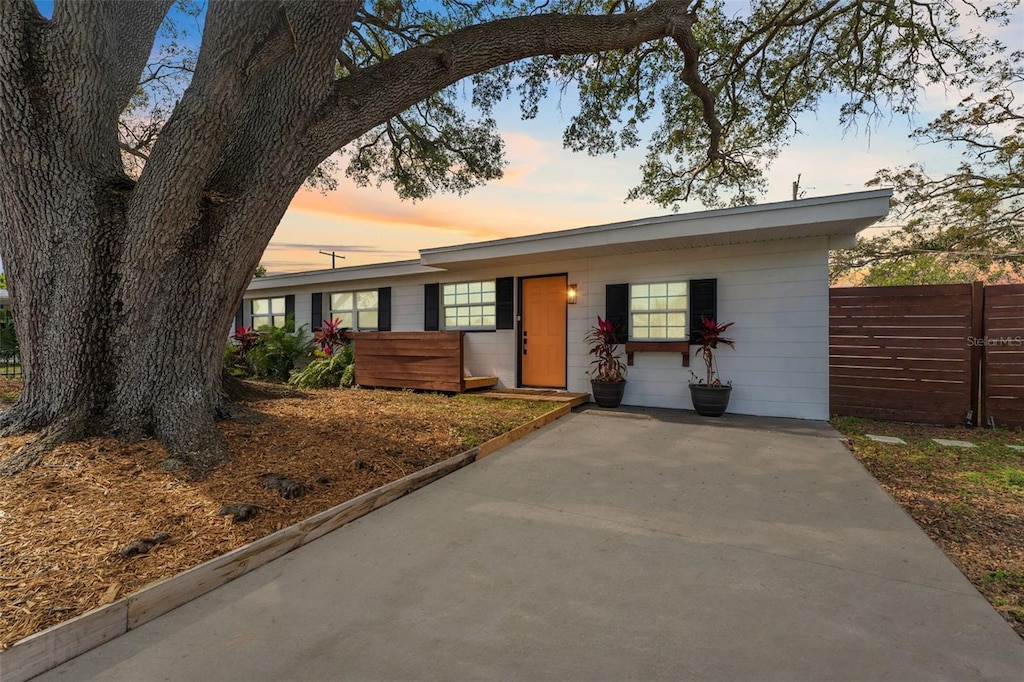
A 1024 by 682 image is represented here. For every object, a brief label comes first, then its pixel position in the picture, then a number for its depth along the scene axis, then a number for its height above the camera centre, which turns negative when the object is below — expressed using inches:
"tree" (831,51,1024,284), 349.7 +116.3
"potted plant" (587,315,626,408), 270.7 -23.4
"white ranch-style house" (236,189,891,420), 233.5 +22.5
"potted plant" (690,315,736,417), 241.0 -29.6
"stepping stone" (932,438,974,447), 180.1 -45.8
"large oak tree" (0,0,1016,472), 117.9 +44.3
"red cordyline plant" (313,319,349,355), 370.6 -4.4
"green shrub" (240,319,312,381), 377.7 -18.3
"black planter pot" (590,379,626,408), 269.6 -36.5
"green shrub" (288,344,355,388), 344.8 -31.5
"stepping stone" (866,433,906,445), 185.8 -45.9
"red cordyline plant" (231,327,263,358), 383.6 -6.0
